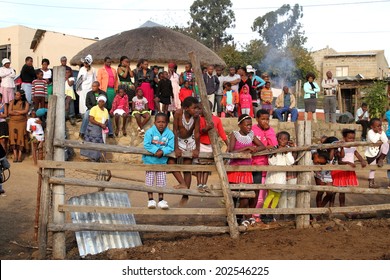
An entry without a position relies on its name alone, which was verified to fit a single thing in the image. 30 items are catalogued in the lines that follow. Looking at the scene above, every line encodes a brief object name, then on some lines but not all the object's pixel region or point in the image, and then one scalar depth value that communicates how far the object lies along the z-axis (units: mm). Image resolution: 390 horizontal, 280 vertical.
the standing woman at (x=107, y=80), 12742
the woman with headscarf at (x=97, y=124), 10961
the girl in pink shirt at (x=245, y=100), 13836
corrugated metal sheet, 5910
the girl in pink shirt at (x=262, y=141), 7005
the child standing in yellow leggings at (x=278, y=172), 6891
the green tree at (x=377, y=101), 22516
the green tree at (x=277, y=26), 50938
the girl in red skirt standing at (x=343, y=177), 7496
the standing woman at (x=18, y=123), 12438
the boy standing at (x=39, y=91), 12773
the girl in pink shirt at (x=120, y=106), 12336
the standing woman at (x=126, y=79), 12809
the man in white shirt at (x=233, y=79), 14047
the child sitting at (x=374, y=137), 8891
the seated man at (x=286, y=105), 15015
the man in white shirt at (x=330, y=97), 14266
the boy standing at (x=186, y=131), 6609
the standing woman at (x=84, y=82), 12695
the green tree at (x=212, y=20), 52125
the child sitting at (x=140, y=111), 12438
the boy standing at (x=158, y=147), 6363
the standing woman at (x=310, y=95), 14211
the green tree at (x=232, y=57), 35188
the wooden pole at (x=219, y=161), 6324
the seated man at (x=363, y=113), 18234
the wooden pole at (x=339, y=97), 24741
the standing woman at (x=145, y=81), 13180
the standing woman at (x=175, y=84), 13914
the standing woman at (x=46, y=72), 13289
